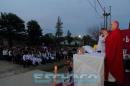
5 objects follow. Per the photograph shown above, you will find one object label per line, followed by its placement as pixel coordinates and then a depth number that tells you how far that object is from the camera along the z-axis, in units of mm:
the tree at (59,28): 36762
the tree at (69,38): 33135
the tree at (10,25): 19054
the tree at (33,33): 22254
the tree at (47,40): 23925
